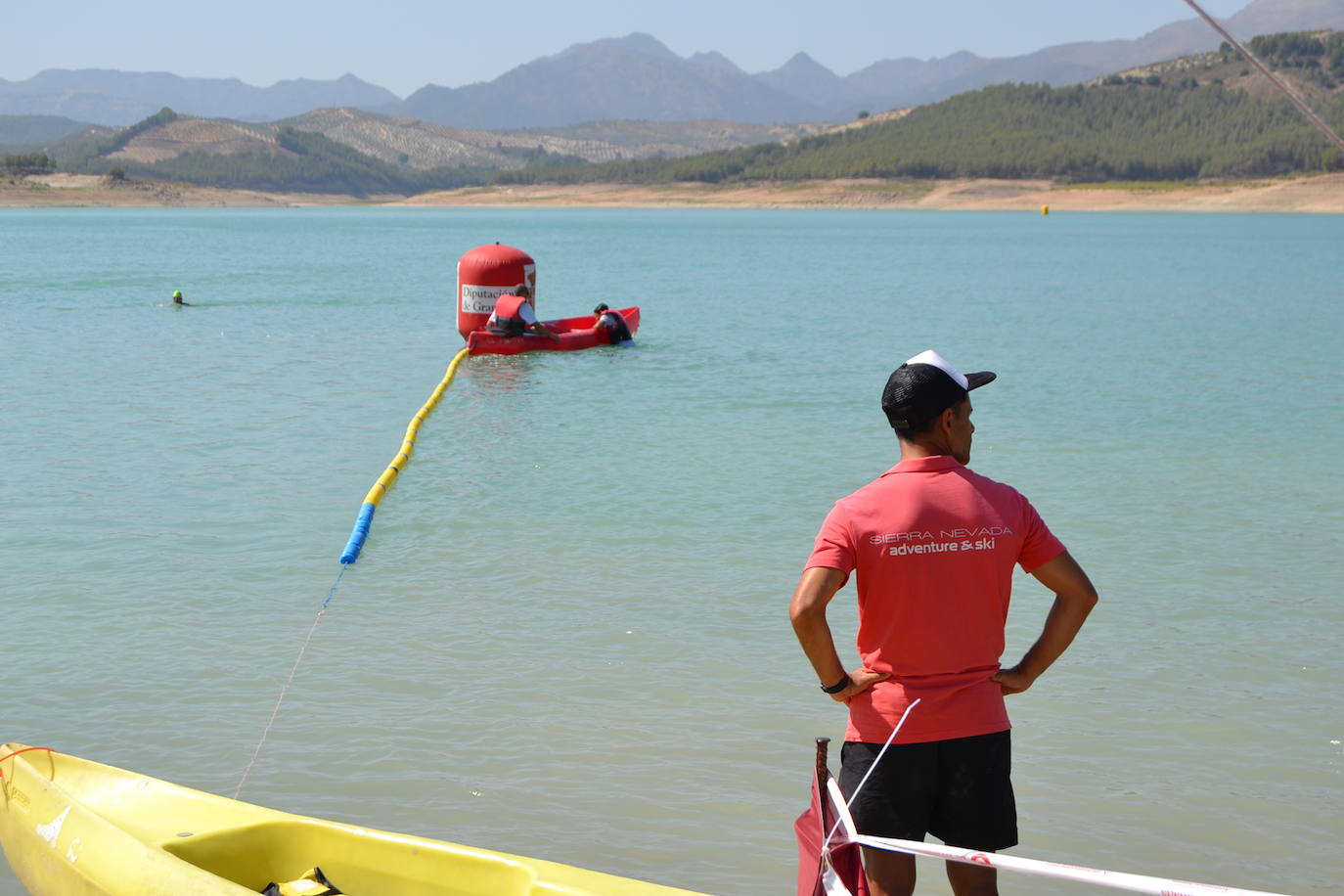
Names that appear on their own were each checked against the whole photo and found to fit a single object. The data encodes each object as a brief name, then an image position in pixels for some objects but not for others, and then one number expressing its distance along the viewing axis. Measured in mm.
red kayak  20750
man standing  3330
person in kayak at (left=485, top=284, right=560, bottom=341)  20922
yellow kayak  4082
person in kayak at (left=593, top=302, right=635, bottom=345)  22047
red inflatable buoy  21391
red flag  3393
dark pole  3420
